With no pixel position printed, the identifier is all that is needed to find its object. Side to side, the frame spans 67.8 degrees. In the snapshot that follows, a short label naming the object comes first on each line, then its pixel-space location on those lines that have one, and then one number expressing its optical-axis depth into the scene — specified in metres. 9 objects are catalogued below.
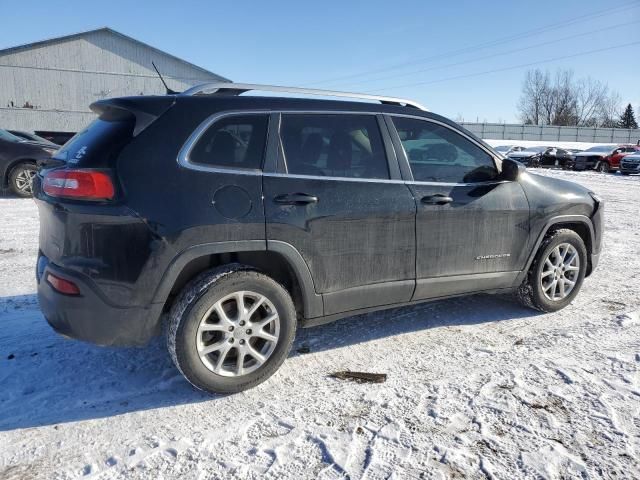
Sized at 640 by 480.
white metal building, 26.92
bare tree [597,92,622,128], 79.19
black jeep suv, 2.67
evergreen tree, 80.75
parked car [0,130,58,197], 9.66
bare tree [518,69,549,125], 80.12
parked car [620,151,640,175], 23.31
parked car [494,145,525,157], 33.29
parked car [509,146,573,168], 28.91
